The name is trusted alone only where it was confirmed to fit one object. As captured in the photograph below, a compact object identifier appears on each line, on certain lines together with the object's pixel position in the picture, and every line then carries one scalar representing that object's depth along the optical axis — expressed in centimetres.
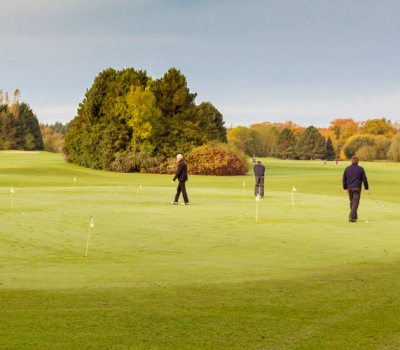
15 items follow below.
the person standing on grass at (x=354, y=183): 1587
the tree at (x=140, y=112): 5716
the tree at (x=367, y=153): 11825
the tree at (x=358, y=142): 12331
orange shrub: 5553
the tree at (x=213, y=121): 9084
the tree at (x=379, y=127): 14962
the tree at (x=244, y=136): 15088
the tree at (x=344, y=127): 15715
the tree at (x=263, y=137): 15938
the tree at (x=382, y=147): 11906
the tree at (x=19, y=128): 11712
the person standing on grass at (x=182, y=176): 2031
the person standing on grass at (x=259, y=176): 2388
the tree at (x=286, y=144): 13738
